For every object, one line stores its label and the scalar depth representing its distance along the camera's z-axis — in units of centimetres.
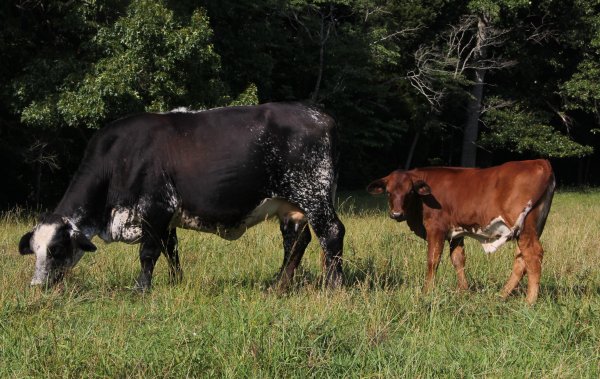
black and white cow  1363
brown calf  1332
